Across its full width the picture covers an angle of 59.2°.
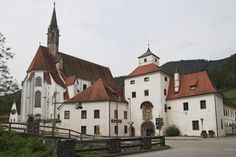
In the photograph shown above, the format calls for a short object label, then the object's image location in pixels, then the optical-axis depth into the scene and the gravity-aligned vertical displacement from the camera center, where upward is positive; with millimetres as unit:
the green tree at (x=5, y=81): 17042 +2252
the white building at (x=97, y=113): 34300 -874
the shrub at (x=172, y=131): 33611 -3910
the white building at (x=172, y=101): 32220 +961
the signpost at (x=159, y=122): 19780 -1483
